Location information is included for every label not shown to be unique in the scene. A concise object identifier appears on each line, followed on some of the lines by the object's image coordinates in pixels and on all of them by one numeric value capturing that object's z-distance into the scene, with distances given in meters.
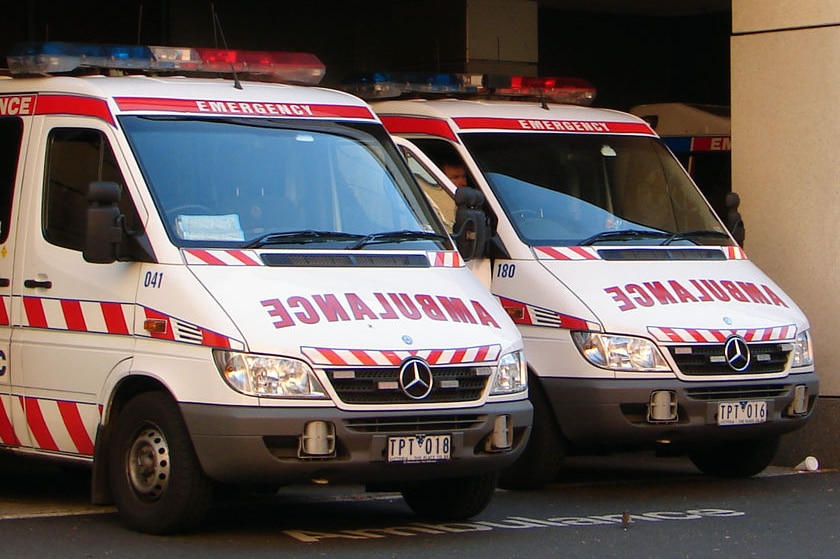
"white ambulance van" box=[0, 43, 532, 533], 14.49
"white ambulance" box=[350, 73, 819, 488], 17.93
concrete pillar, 22.21
